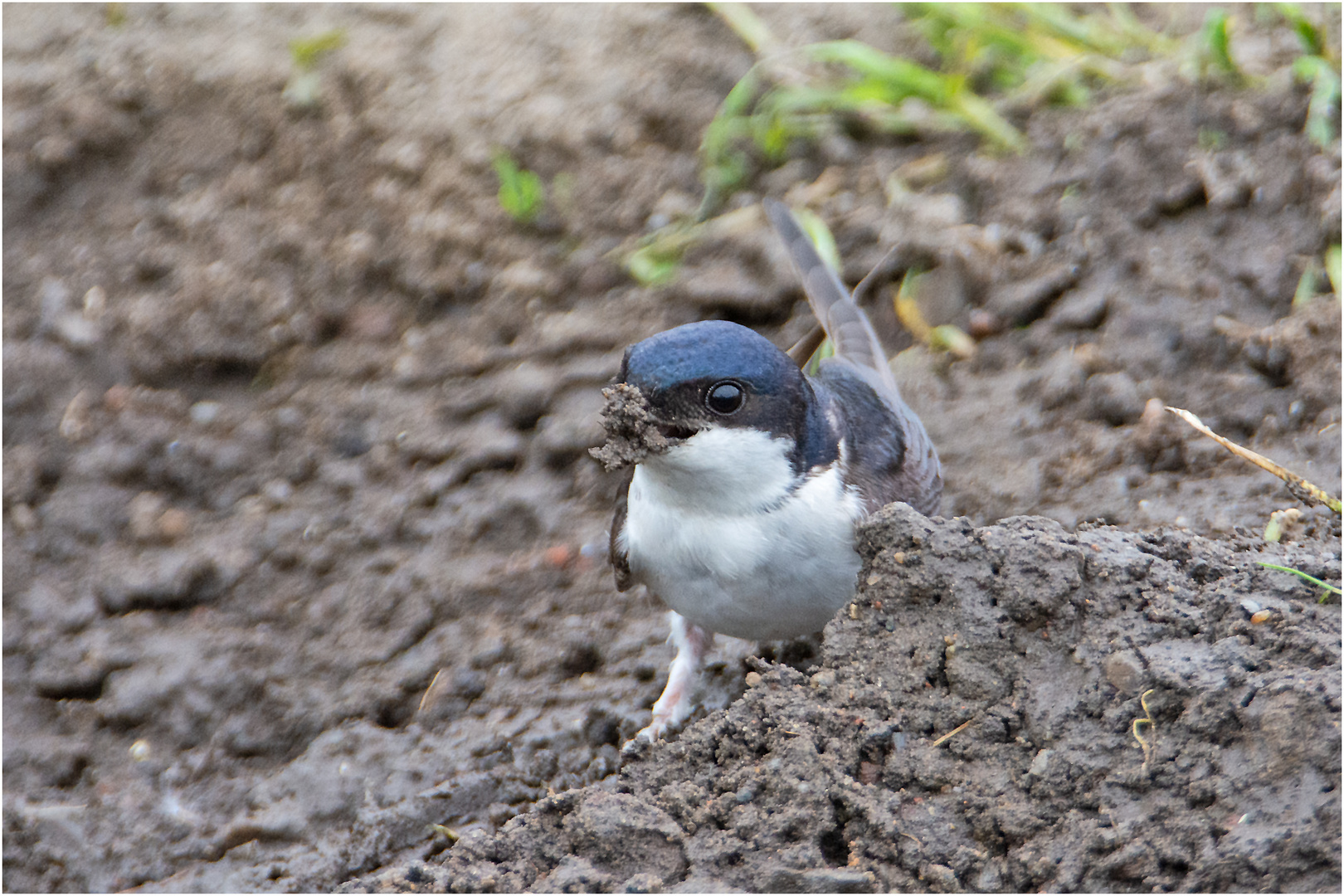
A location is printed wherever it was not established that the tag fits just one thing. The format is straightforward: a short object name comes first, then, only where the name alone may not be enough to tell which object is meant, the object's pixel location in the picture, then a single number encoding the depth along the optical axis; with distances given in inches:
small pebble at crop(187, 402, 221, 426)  397.1
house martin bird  251.4
